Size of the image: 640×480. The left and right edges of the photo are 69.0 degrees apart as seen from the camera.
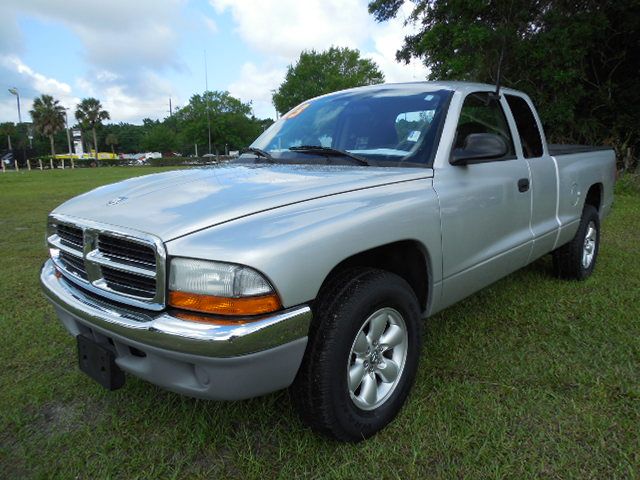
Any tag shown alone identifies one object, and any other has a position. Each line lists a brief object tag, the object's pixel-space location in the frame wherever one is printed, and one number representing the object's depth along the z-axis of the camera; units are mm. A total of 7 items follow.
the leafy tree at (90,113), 72500
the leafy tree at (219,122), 67000
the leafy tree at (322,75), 50344
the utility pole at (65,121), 70500
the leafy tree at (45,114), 68312
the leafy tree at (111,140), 91312
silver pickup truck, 1683
